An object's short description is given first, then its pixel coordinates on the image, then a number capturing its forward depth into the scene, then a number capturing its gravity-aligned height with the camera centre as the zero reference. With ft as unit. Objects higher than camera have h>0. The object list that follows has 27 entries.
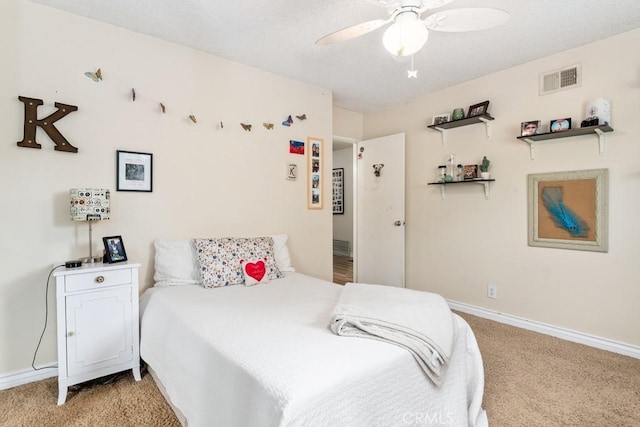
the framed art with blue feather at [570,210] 8.06 +0.09
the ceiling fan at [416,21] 4.81 +3.07
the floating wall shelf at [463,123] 10.00 +3.04
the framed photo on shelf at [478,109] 9.93 +3.35
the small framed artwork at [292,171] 10.48 +1.41
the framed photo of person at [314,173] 11.01 +1.44
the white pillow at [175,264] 7.38 -1.21
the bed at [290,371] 3.26 -1.89
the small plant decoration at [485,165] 10.00 +1.55
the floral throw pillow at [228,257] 7.34 -1.09
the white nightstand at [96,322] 5.75 -2.08
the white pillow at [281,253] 9.03 -1.17
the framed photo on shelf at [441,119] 10.95 +3.33
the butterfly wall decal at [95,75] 7.06 +3.12
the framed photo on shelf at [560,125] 8.32 +2.37
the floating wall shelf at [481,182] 10.03 +1.03
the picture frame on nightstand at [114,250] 6.56 -0.76
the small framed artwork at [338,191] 21.43 +1.53
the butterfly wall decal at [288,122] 10.33 +3.02
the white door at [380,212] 12.56 +0.06
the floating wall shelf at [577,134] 7.83 +2.11
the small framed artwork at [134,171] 7.44 +1.03
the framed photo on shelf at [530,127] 8.96 +2.47
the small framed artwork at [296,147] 10.52 +2.25
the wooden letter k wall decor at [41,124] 6.39 +1.86
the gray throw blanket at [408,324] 4.17 -1.57
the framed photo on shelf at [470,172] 10.38 +1.40
